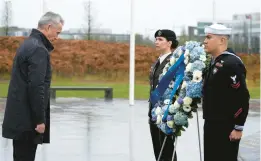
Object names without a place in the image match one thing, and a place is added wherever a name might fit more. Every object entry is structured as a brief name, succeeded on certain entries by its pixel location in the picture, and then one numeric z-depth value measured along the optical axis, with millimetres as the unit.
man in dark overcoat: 5605
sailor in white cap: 5465
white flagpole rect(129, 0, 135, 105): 17531
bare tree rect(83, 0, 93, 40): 21055
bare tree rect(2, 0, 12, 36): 20062
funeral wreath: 6129
